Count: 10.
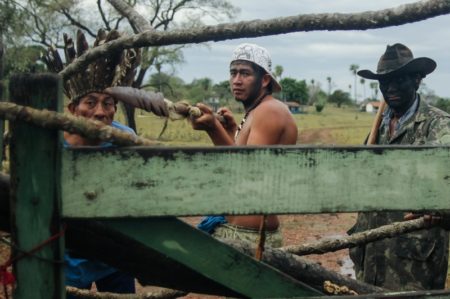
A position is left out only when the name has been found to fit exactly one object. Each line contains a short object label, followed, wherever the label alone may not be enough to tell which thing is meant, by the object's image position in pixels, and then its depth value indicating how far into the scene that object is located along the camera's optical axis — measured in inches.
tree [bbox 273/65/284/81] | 3574.3
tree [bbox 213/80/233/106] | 2982.3
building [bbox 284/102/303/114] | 3101.4
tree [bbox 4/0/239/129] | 1039.6
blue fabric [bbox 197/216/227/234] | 130.7
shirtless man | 125.8
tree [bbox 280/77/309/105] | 3592.5
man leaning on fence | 110.8
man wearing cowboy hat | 133.3
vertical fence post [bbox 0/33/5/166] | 77.4
